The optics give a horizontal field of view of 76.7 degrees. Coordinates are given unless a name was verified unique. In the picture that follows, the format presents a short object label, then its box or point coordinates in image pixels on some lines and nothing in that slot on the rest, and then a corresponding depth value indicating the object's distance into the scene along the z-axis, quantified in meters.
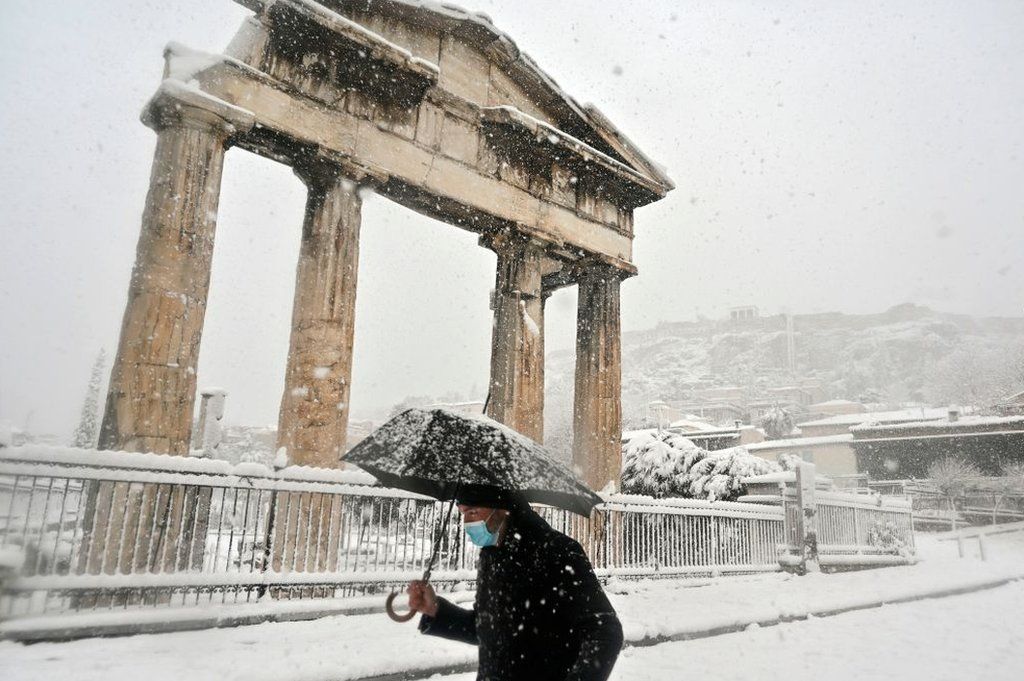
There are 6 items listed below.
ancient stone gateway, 8.34
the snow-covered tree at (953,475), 34.50
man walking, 1.91
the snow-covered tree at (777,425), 59.12
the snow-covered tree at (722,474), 14.90
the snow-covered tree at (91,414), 43.11
